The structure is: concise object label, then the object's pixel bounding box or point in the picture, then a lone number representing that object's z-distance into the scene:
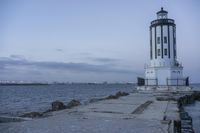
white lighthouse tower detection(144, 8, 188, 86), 34.78
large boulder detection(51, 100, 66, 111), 17.69
